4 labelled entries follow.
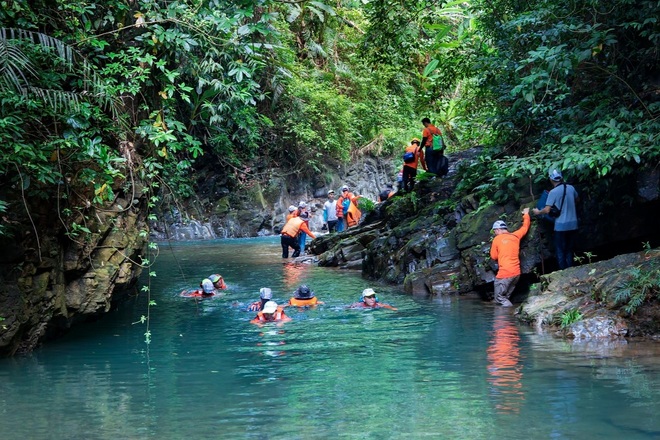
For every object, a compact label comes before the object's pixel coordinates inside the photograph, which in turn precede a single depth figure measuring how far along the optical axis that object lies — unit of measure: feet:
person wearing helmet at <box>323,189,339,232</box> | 90.99
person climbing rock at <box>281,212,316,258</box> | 77.00
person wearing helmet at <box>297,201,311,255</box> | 79.41
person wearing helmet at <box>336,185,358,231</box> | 86.39
